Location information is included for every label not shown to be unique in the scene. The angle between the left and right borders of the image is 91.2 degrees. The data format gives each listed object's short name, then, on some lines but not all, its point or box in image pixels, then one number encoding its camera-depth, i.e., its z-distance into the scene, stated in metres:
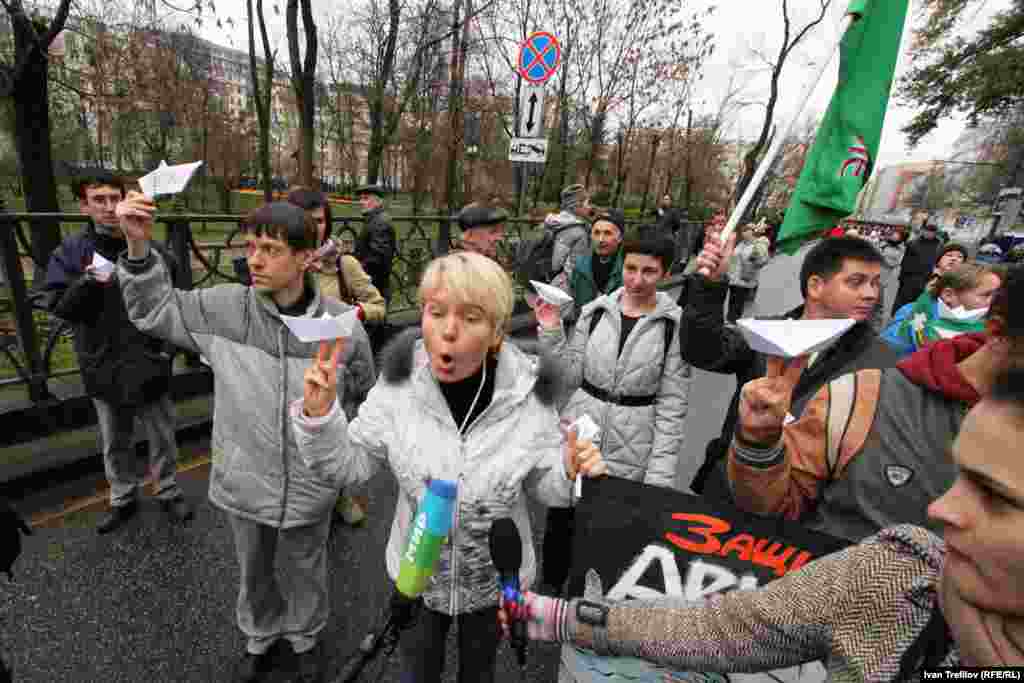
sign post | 5.20
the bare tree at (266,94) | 9.88
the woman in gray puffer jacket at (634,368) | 2.42
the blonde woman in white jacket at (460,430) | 1.47
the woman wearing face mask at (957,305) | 3.18
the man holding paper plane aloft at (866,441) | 1.15
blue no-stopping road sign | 5.18
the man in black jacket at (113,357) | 2.73
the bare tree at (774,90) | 17.50
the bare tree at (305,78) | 6.58
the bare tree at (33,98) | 4.34
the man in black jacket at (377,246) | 4.87
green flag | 2.16
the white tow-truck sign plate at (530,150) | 5.34
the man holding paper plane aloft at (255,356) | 1.91
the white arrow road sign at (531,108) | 5.30
